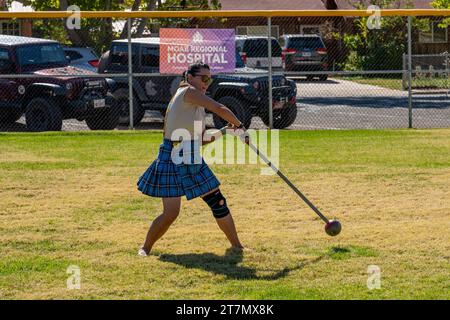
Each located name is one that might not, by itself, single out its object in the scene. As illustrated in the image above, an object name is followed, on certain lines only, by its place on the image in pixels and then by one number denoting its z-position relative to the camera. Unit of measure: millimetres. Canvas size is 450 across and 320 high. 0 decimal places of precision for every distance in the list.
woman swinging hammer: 9242
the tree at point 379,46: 32719
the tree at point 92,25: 28453
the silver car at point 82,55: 26181
